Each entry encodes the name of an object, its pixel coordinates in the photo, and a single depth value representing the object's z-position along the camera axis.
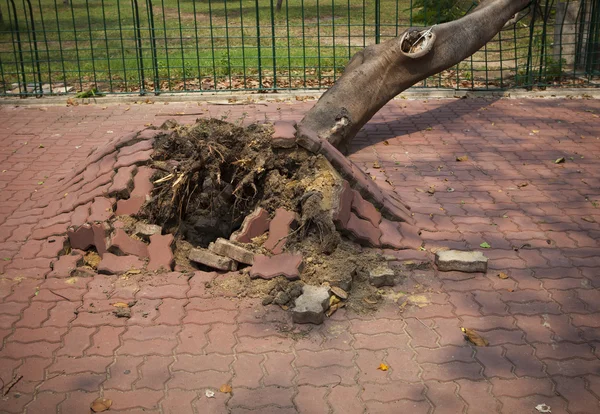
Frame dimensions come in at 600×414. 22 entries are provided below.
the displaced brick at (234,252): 4.98
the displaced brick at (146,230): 5.28
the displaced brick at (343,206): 5.13
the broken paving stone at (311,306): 4.32
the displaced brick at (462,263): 4.98
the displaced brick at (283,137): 5.61
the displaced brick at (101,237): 5.20
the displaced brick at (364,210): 5.46
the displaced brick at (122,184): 5.66
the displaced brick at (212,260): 4.98
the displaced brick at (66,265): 4.99
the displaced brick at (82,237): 5.27
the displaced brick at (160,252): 5.04
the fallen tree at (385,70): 7.69
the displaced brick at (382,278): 4.77
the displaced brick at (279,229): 5.08
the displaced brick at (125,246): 5.12
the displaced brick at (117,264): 4.98
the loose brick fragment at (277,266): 4.77
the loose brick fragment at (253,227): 5.18
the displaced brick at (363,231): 5.20
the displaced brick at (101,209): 5.43
